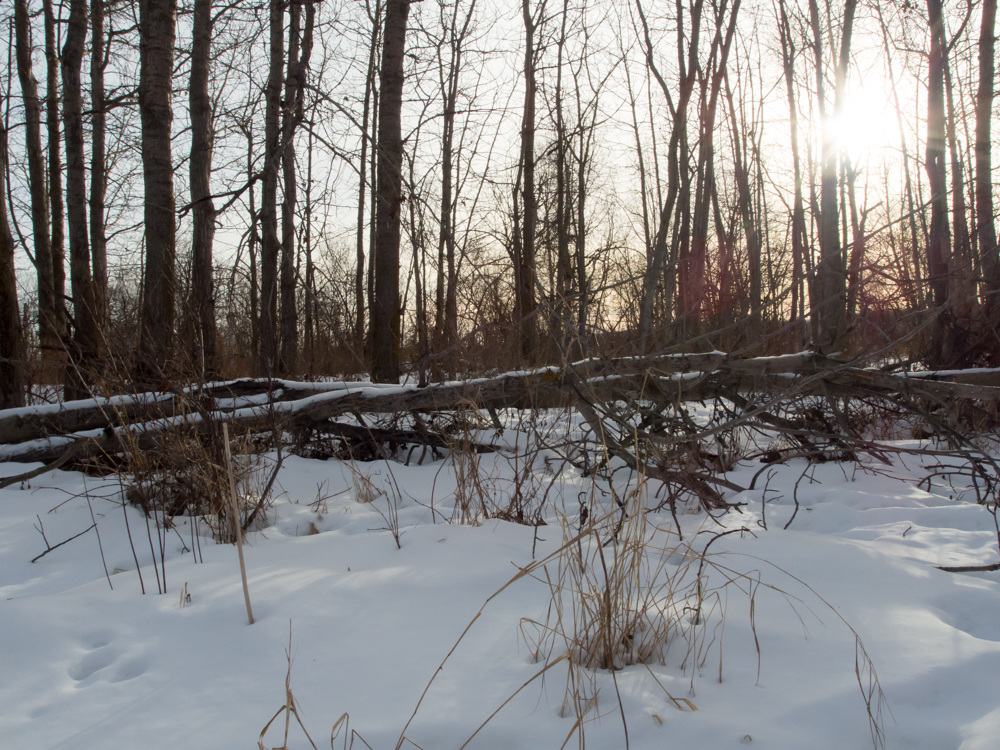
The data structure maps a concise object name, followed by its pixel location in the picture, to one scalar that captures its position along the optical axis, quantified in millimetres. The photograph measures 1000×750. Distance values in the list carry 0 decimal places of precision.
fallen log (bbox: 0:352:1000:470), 2928
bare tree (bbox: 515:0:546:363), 7516
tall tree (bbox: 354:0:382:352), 9734
